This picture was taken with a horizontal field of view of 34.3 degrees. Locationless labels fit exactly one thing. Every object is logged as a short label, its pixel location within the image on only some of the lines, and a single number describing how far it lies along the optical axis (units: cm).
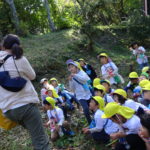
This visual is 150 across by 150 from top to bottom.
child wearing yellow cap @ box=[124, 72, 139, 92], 543
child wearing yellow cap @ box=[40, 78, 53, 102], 580
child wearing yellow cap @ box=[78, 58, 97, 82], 631
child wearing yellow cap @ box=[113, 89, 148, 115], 365
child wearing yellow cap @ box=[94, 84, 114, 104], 465
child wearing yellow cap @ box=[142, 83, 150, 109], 404
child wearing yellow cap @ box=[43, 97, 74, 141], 472
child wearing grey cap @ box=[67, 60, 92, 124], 473
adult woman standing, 310
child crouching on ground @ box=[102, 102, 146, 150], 321
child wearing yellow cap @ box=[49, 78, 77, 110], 580
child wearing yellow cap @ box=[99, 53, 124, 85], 584
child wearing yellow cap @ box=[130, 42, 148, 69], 794
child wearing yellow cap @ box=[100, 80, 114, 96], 518
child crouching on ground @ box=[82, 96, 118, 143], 409
